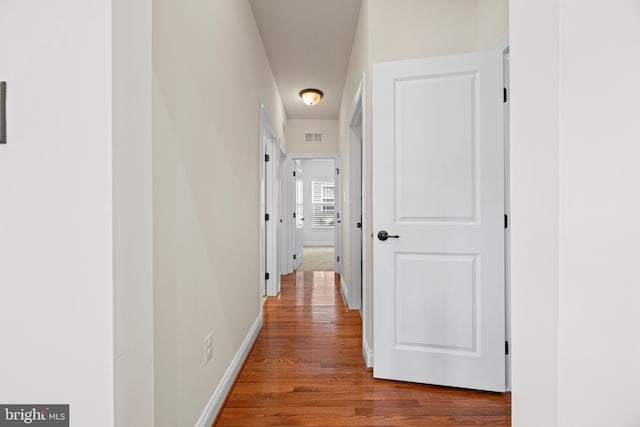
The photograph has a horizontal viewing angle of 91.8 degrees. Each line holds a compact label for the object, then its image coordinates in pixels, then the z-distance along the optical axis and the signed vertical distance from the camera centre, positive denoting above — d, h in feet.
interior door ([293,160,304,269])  18.62 -1.47
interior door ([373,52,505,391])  6.00 -0.22
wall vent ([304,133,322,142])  17.47 +4.13
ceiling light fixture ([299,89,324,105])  13.53 +5.06
